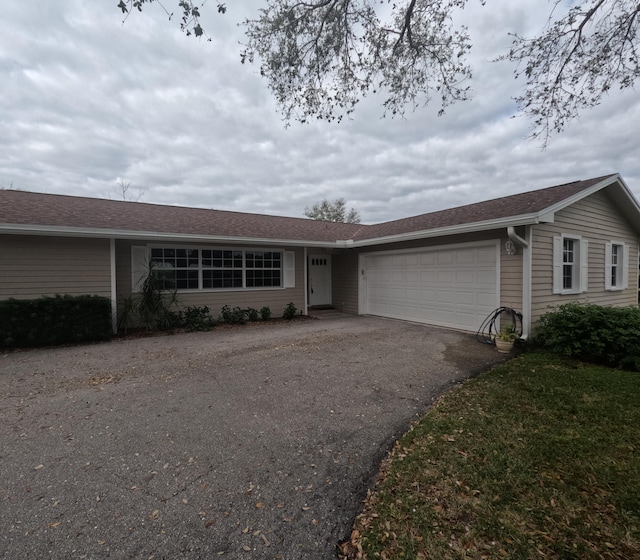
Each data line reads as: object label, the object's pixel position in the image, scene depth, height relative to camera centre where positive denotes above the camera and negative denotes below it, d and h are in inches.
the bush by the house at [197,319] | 342.7 -53.8
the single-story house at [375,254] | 274.7 +17.9
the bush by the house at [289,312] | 414.6 -55.3
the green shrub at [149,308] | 320.2 -38.1
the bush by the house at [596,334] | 207.9 -46.5
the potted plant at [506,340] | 247.0 -56.4
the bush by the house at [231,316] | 377.1 -54.9
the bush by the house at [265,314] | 401.4 -55.7
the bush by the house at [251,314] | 393.7 -54.7
